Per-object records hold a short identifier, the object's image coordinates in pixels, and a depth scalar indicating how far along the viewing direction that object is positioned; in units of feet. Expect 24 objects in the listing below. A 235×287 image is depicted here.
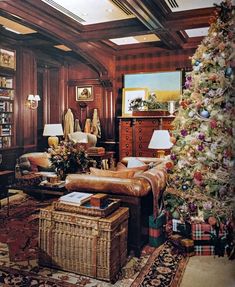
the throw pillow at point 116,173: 9.48
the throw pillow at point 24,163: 16.55
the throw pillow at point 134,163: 11.81
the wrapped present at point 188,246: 9.12
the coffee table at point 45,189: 12.44
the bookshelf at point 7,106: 18.74
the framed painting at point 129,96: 21.84
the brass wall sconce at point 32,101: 20.34
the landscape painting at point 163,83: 20.89
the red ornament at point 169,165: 10.80
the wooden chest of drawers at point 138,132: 20.29
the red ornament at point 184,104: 10.77
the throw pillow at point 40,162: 16.78
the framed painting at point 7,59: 18.48
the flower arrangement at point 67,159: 13.90
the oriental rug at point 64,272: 7.63
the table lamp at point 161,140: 12.43
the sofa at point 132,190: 8.95
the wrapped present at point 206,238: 9.18
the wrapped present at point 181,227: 9.63
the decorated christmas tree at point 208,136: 9.07
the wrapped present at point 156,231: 9.79
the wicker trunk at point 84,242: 7.66
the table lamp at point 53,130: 20.92
